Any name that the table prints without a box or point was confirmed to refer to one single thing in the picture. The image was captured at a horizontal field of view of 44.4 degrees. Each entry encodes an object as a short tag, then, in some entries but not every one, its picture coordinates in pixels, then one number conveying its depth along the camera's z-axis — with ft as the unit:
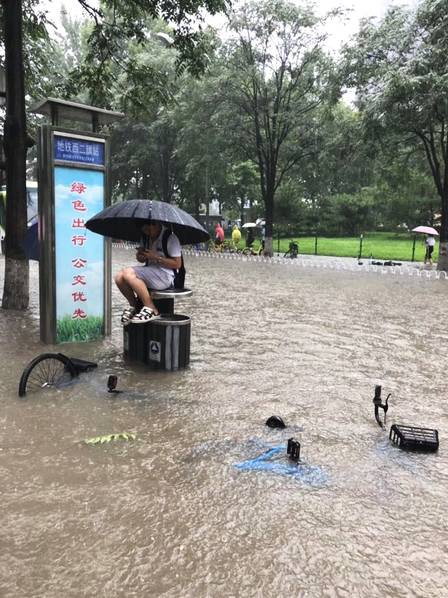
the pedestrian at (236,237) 99.55
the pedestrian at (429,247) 72.33
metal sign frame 22.26
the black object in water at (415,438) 13.62
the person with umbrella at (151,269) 20.18
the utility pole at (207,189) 102.37
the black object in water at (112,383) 17.21
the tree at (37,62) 30.01
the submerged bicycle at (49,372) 16.87
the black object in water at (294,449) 12.59
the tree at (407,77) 53.93
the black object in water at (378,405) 15.19
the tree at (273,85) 78.43
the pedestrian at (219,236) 96.97
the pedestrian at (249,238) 108.72
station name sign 22.57
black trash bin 19.99
